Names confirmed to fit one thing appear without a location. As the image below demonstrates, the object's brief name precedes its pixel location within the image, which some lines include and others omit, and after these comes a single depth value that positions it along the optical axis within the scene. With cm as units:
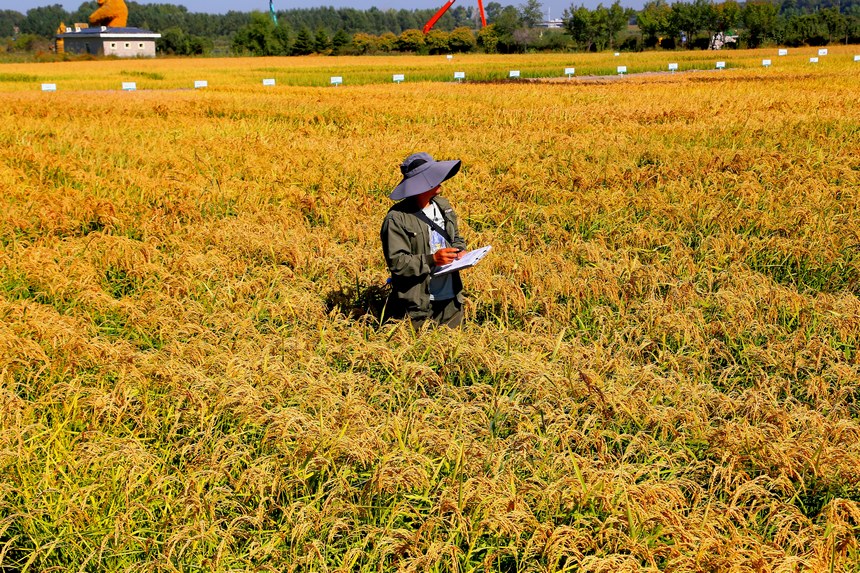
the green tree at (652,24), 6644
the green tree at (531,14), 7894
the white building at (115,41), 7531
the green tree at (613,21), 6675
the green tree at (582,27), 6619
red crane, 7791
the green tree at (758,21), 6269
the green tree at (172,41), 7944
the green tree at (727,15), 6700
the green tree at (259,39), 7174
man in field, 399
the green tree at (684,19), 6700
